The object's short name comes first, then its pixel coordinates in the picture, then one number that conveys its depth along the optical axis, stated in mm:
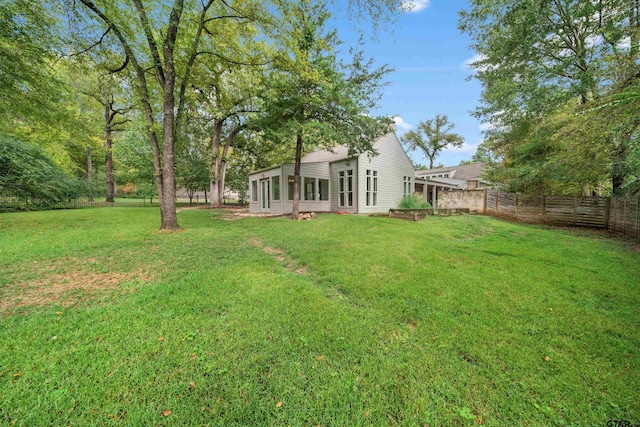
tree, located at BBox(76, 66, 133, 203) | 16088
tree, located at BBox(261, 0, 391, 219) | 8672
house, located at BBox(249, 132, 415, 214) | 13516
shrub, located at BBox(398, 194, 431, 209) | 13953
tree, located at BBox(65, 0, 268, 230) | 7145
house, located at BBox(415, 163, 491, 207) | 19897
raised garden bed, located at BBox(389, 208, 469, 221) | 11003
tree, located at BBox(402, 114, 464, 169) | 36309
